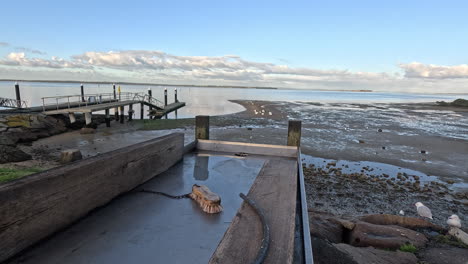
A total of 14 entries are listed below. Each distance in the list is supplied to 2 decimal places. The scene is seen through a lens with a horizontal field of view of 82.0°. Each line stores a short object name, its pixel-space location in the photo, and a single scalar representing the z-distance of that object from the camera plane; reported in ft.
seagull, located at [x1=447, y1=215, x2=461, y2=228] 20.58
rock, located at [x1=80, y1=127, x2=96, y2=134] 60.03
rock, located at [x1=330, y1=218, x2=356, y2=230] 20.04
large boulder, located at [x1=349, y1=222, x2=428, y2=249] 18.10
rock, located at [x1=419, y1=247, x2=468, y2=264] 16.13
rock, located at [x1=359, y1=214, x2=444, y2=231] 21.48
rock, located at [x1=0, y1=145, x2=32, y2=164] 34.27
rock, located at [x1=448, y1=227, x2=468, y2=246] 18.78
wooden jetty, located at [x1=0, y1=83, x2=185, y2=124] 62.23
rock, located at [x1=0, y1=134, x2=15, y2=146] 40.55
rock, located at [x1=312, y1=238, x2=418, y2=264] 15.06
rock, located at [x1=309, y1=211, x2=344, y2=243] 18.26
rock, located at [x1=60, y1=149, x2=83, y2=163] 26.71
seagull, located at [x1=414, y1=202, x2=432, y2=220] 23.65
